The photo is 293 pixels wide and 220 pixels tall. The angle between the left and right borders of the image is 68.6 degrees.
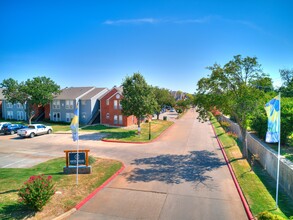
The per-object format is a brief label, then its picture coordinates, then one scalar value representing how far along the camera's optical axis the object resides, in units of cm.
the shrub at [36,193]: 899
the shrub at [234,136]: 2768
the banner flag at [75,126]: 1262
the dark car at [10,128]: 3189
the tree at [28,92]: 4041
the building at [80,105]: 4225
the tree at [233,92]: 1633
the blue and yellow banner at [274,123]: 1046
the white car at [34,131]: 2856
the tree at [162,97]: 5083
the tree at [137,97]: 2898
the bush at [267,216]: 749
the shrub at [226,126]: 3419
